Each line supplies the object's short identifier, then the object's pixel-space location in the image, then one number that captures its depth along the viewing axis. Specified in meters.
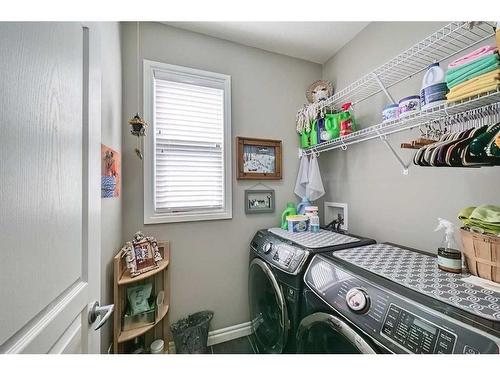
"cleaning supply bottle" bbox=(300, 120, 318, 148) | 1.83
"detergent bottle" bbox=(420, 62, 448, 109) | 0.96
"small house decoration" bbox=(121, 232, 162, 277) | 1.40
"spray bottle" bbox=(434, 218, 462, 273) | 0.90
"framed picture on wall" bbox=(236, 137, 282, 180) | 1.88
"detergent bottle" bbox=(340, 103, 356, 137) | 1.61
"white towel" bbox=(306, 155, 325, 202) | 1.94
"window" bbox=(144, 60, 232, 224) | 1.64
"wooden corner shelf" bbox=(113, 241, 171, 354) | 1.29
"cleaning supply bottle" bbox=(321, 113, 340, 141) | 1.67
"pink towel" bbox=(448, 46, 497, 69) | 0.77
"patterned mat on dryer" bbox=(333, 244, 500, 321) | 0.69
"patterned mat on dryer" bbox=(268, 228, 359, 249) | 1.38
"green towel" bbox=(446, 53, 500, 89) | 0.77
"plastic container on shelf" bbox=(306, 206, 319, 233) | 1.75
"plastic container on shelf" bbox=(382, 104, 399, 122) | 1.19
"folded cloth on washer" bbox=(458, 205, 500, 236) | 0.80
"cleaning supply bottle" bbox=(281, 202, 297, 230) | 1.87
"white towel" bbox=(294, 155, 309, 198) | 2.02
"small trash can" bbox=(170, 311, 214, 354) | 1.53
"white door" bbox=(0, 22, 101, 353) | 0.41
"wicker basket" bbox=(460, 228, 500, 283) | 0.80
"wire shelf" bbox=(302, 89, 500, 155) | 0.83
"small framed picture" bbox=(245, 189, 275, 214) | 1.92
